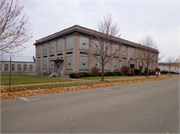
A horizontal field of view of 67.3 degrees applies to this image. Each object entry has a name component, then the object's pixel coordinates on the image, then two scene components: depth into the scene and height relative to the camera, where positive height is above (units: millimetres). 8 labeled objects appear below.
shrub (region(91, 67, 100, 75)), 27675 -304
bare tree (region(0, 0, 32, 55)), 8188 +2620
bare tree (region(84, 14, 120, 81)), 18297 +5030
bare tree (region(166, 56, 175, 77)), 42066 +2725
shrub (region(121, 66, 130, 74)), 35531 -56
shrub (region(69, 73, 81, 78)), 23141 -976
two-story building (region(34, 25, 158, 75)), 27469 +3975
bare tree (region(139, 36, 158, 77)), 28703 +4919
